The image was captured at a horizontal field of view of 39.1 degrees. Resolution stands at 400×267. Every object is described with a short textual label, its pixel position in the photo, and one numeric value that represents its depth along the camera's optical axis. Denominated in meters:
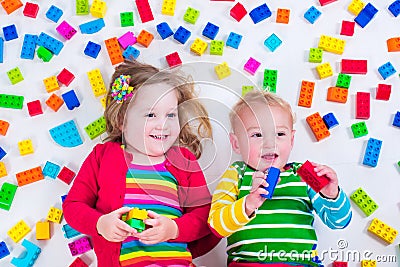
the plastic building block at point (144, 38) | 1.64
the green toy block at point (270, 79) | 1.60
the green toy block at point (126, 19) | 1.65
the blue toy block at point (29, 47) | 1.65
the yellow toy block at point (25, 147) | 1.60
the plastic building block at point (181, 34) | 1.63
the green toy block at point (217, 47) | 1.62
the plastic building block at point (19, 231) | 1.56
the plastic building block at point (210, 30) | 1.63
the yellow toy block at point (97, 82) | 1.62
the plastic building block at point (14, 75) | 1.64
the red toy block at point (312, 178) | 1.31
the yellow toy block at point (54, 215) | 1.56
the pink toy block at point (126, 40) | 1.64
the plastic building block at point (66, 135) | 1.60
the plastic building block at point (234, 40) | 1.63
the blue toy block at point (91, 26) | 1.66
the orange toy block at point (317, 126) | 1.57
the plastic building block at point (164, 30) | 1.64
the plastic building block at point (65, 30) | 1.65
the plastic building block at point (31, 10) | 1.66
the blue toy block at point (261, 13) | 1.64
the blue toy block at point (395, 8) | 1.63
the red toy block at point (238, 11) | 1.64
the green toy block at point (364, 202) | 1.54
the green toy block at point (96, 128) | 1.60
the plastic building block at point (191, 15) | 1.64
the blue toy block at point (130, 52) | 1.63
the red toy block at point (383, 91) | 1.59
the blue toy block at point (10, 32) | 1.66
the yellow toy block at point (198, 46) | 1.62
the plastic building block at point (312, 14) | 1.63
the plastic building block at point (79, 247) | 1.55
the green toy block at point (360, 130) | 1.57
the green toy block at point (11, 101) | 1.62
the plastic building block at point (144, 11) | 1.65
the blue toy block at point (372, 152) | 1.56
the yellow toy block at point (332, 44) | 1.62
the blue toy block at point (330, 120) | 1.58
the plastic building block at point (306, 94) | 1.59
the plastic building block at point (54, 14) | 1.67
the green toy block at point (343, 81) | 1.59
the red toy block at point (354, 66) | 1.61
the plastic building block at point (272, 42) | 1.63
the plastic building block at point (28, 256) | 1.54
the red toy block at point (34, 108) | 1.61
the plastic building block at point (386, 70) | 1.60
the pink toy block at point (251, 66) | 1.61
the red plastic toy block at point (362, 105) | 1.58
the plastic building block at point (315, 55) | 1.61
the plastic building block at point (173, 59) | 1.62
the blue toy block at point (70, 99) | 1.61
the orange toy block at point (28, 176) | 1.58
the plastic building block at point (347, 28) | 1.62
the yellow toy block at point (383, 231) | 1.52
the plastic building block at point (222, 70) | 1.51
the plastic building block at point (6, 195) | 1.57
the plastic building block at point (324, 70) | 1.60
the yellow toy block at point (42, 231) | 1.56
